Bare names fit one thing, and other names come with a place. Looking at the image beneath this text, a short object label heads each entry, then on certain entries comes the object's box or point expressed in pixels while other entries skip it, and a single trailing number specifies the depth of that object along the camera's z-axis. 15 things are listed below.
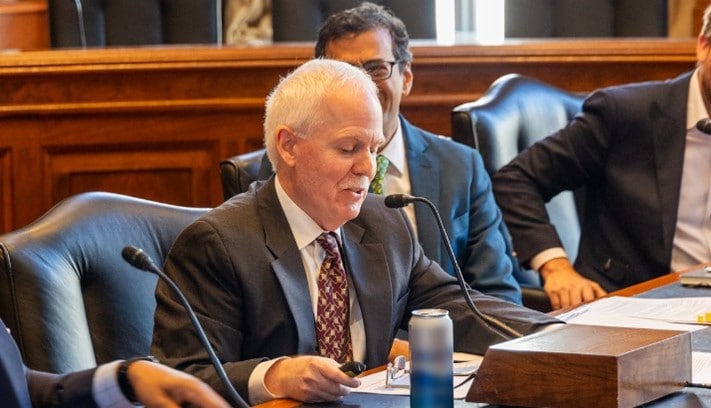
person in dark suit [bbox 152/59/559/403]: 4.49
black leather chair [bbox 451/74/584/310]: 7.34
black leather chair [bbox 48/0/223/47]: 11.02
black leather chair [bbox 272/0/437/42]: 10.94
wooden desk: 3.94
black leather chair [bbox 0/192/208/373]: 4.57
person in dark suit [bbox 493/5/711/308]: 7.18
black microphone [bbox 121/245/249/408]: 3.65
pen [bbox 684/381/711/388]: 4.09
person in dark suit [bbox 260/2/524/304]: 6.45
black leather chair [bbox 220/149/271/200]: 6.32
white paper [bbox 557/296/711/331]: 5.05
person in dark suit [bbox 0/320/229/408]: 3.52
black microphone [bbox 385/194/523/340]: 4.36
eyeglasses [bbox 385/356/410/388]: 4.22
